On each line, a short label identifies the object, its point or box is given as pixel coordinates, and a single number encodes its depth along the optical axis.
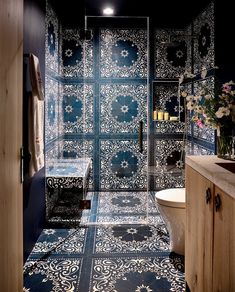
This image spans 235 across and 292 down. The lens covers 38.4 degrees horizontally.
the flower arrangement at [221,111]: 2.10
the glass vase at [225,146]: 2.10
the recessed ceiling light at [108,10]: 4.12
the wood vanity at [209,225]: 1.36
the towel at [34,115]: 2.51
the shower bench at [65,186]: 3.52
